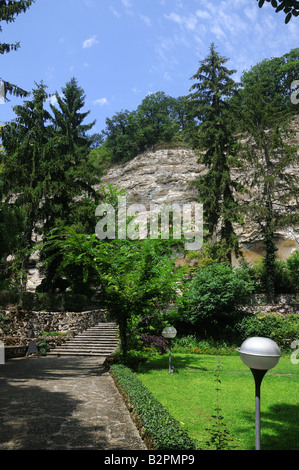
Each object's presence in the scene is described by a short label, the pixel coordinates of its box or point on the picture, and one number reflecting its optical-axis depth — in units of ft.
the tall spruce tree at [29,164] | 70.85
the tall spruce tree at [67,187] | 75.82
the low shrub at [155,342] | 52.27
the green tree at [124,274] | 37.55
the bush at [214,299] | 60.36
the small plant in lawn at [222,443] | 15.67
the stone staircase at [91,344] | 54.60
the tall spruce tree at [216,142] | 87.61
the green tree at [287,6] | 15.25
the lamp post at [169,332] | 36.22
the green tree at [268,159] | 77.10
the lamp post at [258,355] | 11.55
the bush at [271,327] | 57.93
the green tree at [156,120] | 144.97
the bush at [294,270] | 81.46
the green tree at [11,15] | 44.98
